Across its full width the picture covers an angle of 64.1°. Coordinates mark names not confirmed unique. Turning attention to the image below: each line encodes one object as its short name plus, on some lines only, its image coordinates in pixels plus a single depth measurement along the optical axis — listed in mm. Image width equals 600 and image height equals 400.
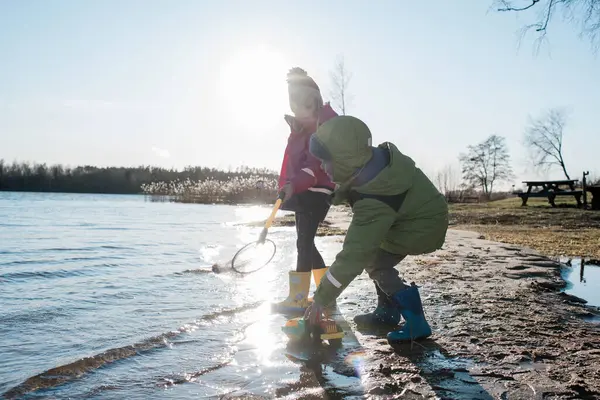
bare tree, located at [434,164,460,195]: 50431
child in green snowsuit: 2906
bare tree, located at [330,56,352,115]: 29266
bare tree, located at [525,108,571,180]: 42781
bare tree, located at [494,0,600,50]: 10084
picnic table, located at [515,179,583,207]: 24172
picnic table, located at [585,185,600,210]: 21969
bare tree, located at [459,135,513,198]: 54438
